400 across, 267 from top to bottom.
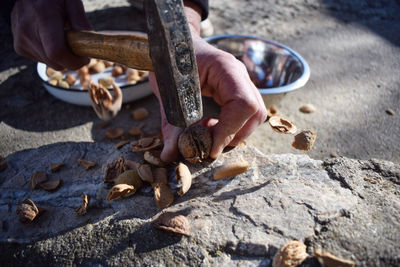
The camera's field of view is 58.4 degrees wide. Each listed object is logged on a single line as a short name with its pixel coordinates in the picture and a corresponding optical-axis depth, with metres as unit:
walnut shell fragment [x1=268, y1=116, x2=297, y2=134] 0.39
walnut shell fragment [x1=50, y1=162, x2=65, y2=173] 0.41
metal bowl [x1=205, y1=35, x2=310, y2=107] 0.55
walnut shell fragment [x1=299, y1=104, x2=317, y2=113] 0.57
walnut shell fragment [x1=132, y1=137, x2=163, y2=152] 0.40
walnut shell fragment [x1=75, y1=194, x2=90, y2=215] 0.34
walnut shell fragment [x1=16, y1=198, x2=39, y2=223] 0.34
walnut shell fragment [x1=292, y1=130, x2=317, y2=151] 0.38
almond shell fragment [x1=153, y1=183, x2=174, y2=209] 0.33
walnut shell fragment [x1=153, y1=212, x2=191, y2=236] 0.30
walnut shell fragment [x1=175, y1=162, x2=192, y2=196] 0.33
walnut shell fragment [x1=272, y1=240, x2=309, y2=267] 0.27
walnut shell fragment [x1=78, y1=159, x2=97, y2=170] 0.41
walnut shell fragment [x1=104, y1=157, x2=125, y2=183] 0.37
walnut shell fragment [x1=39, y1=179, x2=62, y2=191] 0.38
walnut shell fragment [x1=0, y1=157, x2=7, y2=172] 0.42
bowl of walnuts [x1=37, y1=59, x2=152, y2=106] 0.54
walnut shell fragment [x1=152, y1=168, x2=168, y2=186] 0.36
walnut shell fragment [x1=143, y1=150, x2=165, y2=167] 0.37
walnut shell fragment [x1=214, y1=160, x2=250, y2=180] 0.35
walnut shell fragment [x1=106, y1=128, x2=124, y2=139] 0.51
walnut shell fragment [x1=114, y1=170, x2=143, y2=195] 0.35
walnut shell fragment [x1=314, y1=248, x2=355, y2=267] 0.27
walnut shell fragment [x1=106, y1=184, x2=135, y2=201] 0.33
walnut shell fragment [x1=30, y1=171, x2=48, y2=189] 0.39
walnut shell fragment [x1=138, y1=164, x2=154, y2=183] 0.35
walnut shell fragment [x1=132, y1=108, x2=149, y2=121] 0.55
